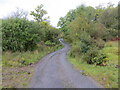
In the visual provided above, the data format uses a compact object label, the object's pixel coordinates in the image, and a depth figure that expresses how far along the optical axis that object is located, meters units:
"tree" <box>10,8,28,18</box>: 24.85
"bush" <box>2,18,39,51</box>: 10.71
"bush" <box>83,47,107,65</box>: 7.66
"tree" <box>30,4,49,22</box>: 22.91
